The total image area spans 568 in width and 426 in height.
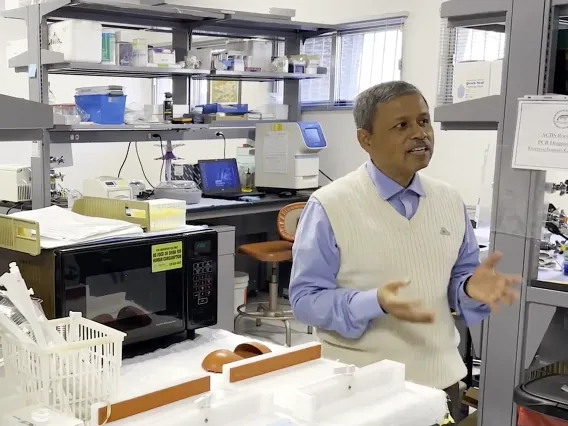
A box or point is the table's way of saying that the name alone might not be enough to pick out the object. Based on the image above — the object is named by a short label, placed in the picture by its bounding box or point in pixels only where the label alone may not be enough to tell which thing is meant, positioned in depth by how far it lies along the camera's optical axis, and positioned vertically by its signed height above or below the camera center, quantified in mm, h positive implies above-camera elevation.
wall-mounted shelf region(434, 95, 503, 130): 2145 +40
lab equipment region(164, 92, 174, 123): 4574 +35
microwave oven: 1633 -413
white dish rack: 1187 -444
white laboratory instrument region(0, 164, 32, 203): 4051 -411
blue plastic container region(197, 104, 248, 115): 4848 +66
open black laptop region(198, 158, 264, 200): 4762 -423
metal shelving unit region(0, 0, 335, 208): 4008 +326
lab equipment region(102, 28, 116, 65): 4117 +391
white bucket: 4566 -1088
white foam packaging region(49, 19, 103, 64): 3885 +410
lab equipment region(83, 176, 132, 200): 4059 -423
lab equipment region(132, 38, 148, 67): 4324 +389
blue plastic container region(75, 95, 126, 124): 4191 +39
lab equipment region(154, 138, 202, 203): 4293 -451
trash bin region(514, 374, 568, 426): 1885 -740
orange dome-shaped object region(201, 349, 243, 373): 1507 -521
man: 1694 -322
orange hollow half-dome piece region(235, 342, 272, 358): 1531 -507
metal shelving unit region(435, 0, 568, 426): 2045 -267
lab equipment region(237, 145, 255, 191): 5160 -358
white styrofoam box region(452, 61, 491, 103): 2382 +157
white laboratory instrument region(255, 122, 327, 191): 4793 -233
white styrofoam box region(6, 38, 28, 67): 4398 +401
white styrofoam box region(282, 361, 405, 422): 1162 -465
